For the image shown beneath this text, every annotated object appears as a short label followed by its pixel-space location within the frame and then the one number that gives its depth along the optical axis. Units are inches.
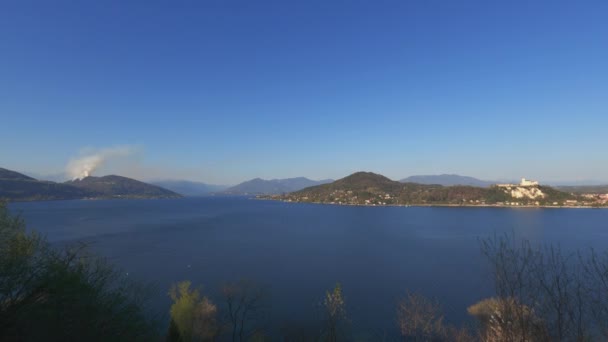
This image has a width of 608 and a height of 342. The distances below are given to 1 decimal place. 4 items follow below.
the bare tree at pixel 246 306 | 760.2
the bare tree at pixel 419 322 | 711.7
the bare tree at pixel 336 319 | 607.8
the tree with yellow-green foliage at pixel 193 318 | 669.3
